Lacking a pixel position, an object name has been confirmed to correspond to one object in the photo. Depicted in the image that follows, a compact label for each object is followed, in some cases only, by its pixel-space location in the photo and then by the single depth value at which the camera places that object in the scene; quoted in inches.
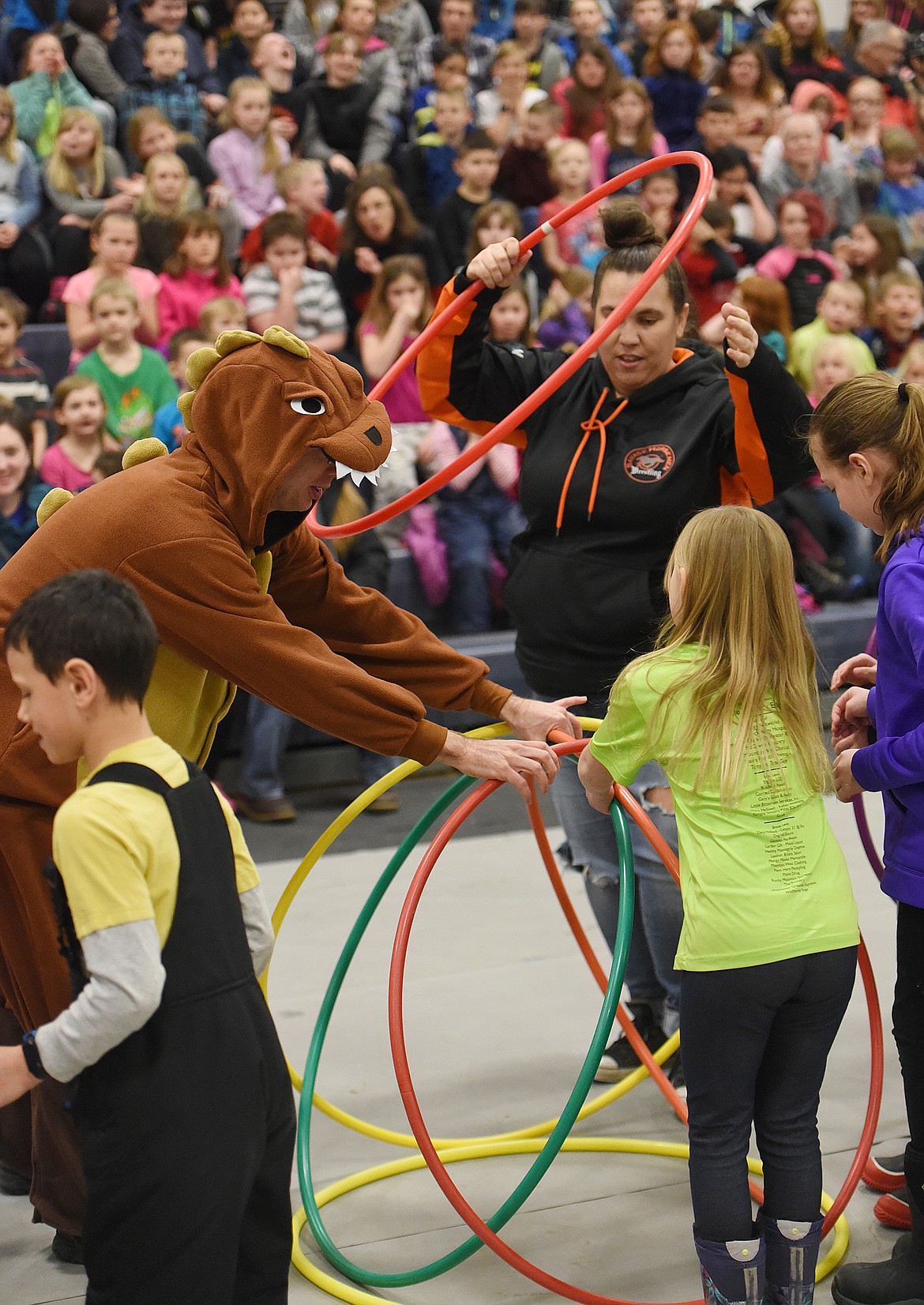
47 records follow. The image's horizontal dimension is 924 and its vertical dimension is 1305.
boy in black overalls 73.0
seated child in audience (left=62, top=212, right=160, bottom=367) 253.0
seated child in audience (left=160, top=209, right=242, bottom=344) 264.1
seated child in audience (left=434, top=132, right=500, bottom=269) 305.0
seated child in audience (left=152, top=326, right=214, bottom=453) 229.0
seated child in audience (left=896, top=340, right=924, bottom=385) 250.8
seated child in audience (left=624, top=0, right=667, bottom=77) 404.8
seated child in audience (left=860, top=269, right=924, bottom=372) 307.7
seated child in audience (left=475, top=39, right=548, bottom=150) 348.8
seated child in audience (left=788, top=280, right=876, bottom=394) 284.7
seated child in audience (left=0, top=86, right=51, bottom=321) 276.2
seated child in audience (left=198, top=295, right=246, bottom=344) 247.1
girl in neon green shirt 92.7
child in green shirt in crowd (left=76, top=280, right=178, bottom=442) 241.9
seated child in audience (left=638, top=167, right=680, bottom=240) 310.0
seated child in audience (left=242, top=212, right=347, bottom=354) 267.9
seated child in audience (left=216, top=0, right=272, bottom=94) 339.3
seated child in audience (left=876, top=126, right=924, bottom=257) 377.1
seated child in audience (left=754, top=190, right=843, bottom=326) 313.6
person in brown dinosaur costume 95.5
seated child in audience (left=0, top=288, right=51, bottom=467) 231.6
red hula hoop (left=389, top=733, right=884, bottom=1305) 102.3
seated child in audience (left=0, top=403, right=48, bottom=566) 212.4
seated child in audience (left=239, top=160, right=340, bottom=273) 293.1
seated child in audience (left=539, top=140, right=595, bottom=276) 315.3
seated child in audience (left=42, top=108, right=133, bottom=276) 277.3
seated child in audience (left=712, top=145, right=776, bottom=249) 339.3
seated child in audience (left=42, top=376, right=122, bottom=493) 225.3
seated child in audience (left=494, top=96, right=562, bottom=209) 328.2
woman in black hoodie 126.8
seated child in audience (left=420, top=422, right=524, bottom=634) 255.8
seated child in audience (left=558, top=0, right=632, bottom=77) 389.7
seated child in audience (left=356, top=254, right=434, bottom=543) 259.8
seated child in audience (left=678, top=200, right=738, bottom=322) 303.1
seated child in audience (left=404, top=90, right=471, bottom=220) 329.4
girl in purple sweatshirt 98.9
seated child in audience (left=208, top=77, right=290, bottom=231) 304.5
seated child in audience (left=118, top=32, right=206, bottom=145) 307.1
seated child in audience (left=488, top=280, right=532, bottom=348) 250.8
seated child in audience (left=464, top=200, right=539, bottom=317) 269.4
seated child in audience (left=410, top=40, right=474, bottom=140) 352.2
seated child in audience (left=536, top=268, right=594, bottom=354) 281.1
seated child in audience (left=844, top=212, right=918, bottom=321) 320.5
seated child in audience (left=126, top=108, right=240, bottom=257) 288.2
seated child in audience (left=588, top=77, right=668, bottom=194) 339.9
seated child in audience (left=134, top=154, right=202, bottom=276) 269.9
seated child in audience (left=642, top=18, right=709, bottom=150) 379.9
